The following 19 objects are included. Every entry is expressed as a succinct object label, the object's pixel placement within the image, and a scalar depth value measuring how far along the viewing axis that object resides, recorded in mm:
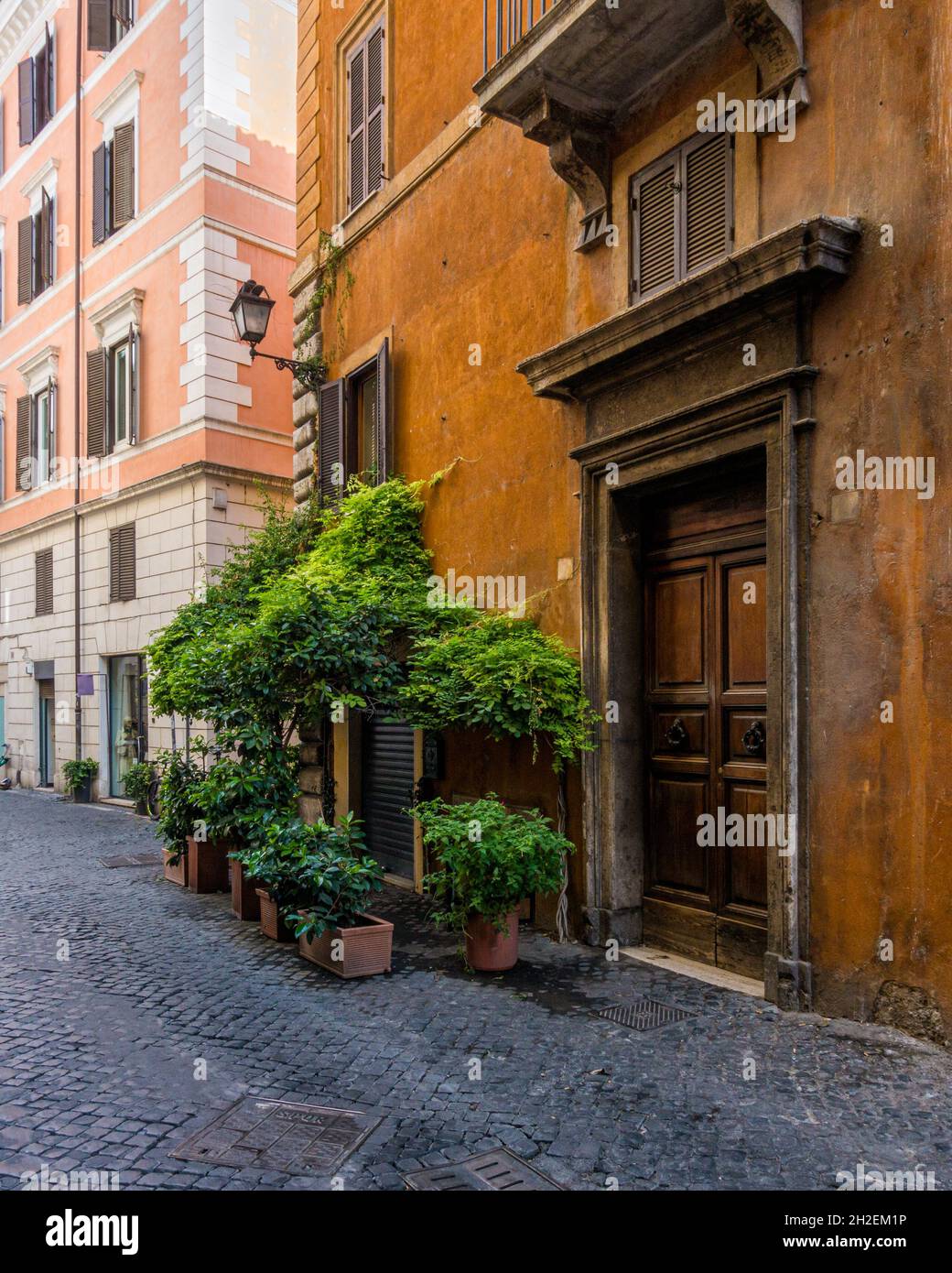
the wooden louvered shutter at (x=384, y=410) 9836
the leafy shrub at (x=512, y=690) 6801
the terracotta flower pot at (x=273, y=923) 7387
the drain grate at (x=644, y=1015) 5359
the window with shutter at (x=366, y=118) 10375
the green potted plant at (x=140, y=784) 15977
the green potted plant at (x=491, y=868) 6086
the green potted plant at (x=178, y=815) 9734
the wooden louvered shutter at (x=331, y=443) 10867
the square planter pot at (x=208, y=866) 9609
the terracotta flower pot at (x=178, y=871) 9945
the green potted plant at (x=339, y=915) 6293
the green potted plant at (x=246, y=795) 7750
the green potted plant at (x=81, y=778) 18312
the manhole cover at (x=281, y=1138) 3779
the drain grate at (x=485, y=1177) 3564
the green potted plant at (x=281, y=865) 6676
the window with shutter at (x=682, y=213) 6176
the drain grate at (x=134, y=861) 11375
